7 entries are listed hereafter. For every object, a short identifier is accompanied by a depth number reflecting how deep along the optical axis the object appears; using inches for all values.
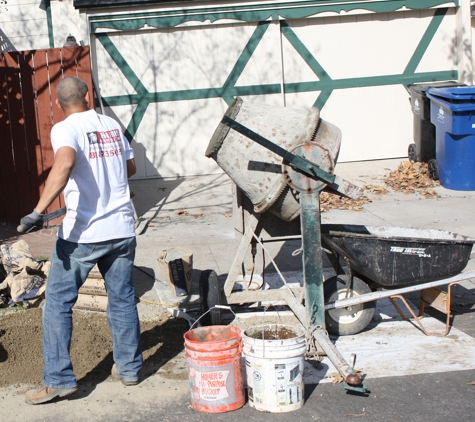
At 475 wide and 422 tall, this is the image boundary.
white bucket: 153.8
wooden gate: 334.3
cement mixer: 176.1
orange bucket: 155.4
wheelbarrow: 189.2
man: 161.5
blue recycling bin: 368.5
